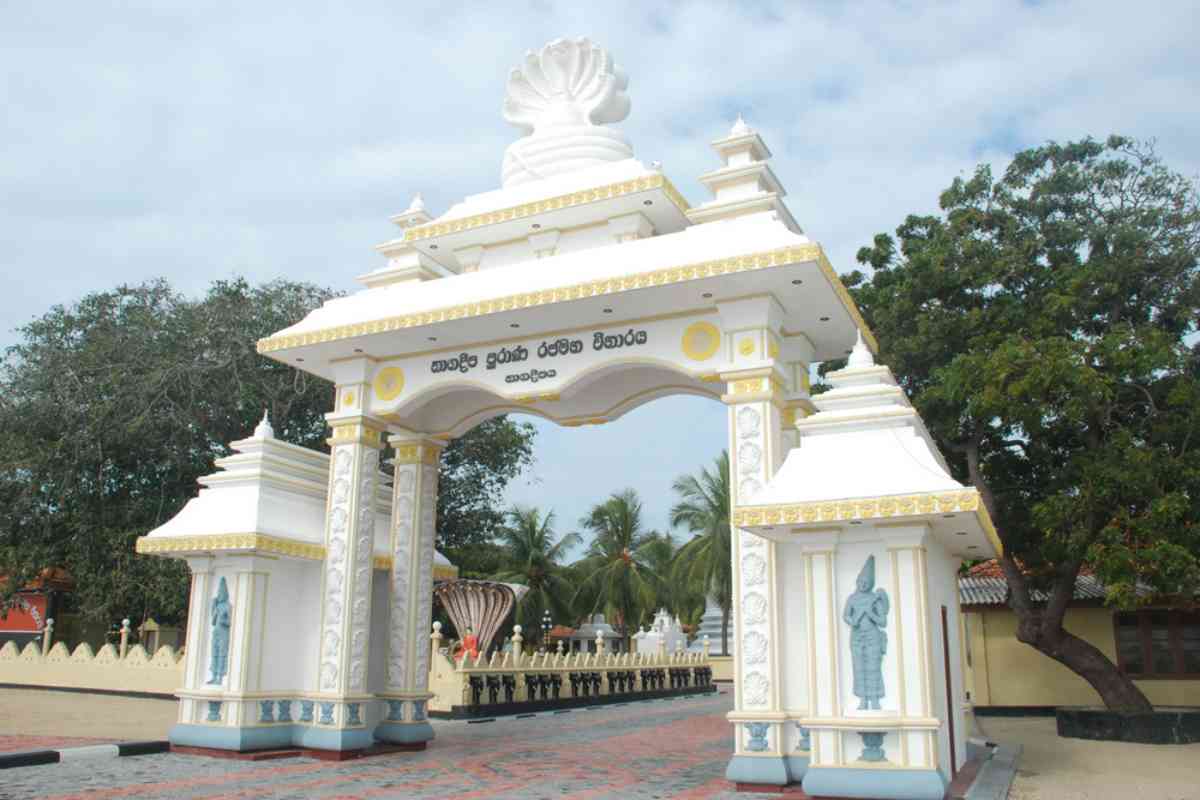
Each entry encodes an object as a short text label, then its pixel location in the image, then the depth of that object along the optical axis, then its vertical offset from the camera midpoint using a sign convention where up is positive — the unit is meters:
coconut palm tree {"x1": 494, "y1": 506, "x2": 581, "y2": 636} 33.72 +1.67
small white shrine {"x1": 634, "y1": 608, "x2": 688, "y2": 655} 30.81 -0.70
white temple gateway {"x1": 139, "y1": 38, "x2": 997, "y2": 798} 7.09 +1.37
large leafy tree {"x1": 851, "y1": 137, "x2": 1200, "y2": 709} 11.55 +3.10
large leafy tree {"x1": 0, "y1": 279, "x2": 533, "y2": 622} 19.48 +3.76
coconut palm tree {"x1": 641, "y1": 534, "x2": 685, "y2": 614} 34.22 +1.86
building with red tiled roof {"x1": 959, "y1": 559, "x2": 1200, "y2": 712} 16.31 -0.59
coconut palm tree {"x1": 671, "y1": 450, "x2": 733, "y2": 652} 30.11 +2.36
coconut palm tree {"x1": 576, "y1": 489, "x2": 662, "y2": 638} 33.72 +1.71
